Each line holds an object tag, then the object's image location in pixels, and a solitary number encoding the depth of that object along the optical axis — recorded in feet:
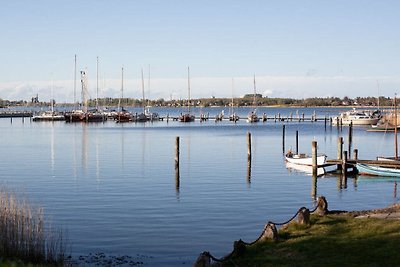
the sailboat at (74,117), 548.68
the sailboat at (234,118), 577.10
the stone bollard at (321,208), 87.10
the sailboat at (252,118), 540.93
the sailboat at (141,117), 568.82
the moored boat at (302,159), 182.29
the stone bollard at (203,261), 59.52
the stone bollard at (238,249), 68.08
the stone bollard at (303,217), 78.84
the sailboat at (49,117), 596.29
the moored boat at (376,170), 164.14
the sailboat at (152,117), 595.06
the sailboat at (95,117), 544.62
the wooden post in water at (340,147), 186.16
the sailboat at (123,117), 554.05
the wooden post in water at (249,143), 195.58
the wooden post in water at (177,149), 170.15
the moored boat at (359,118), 468.34
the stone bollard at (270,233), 73.05
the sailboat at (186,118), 556.10
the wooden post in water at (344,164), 175.68
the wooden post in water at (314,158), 171.67
